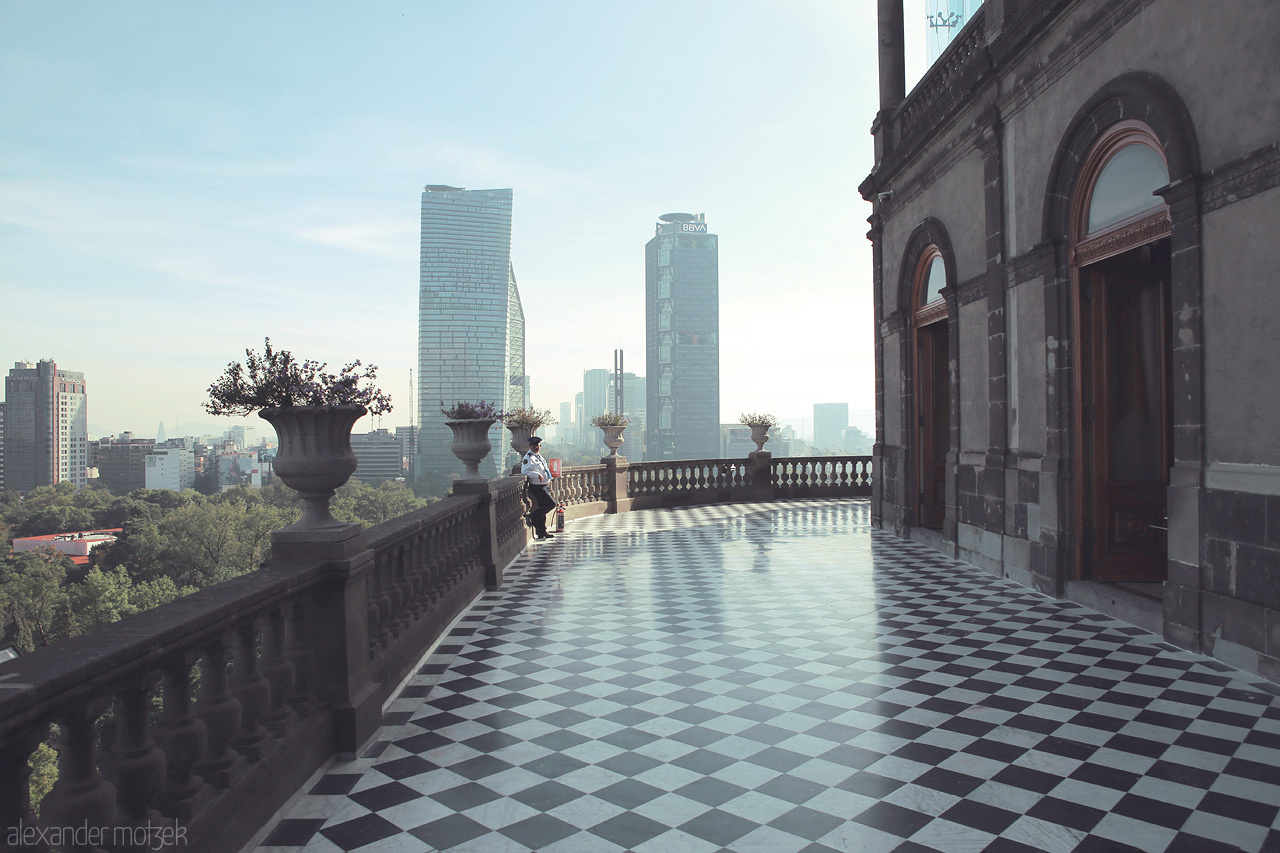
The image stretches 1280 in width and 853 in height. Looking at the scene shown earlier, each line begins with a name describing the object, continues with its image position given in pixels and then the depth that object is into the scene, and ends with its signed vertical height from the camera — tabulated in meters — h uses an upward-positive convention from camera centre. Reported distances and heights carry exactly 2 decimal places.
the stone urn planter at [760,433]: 18.83 +0.12
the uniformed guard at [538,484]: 12.66 -0.75
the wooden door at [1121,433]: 7.42 +0.01
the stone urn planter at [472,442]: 9.44 -0.01
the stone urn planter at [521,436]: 14.74 +0.09
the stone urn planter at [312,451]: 3.94 -0.04
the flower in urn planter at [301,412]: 3.94 +0.16
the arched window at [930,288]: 11.11 +2.27
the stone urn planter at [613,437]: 17.28 +0.06
